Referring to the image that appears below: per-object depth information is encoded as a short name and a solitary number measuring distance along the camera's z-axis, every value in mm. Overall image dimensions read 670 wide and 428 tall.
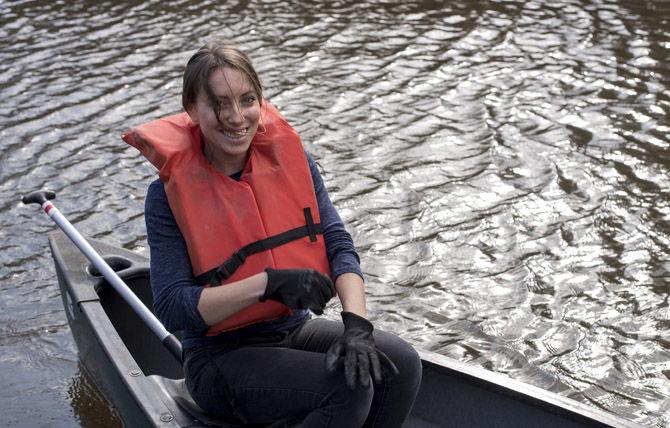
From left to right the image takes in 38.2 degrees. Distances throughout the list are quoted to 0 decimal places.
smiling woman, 2637
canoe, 2992
